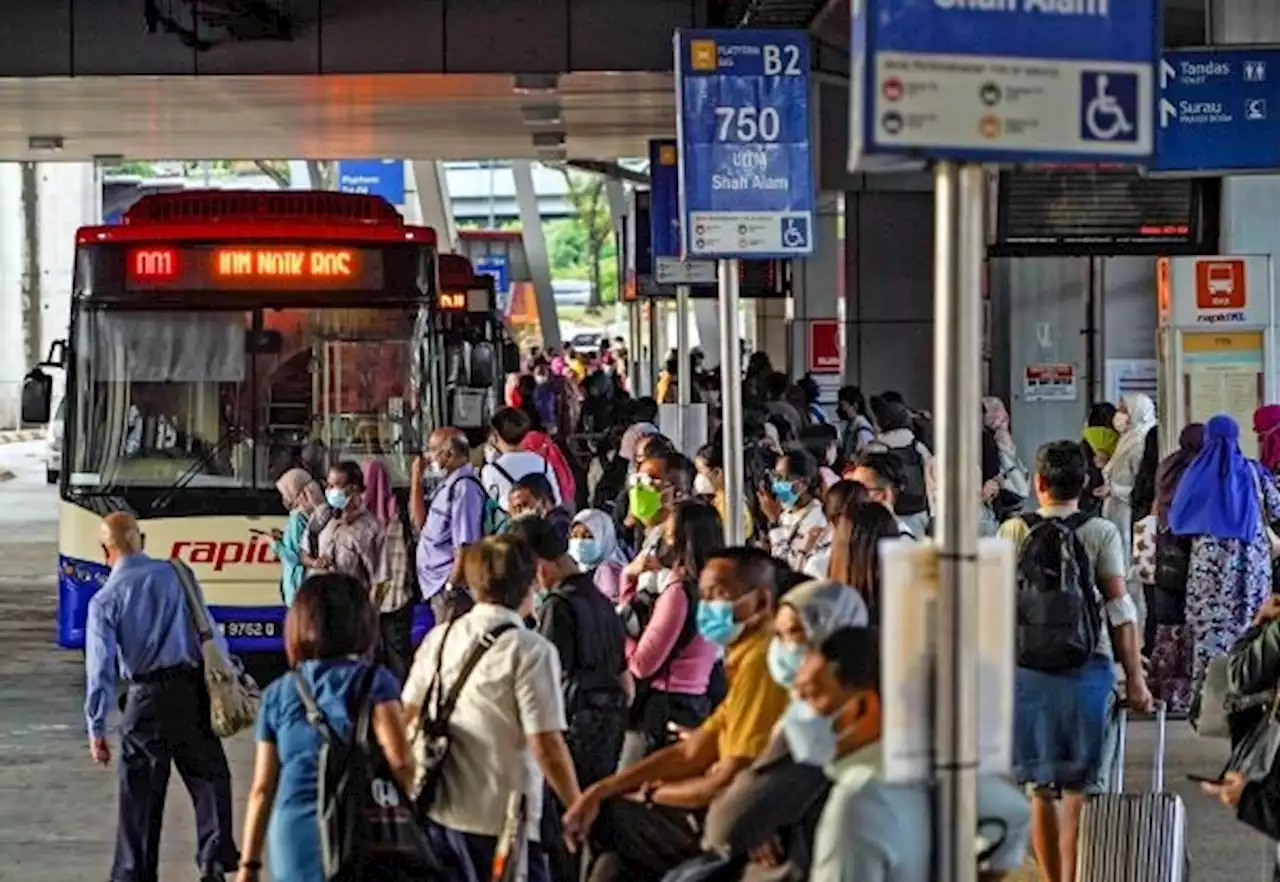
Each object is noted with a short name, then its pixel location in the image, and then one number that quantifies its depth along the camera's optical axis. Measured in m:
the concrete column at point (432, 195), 59.16
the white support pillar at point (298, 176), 94.76
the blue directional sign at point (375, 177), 69.44
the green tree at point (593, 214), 104.44
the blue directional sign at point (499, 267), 79.41
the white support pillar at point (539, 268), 66.69
